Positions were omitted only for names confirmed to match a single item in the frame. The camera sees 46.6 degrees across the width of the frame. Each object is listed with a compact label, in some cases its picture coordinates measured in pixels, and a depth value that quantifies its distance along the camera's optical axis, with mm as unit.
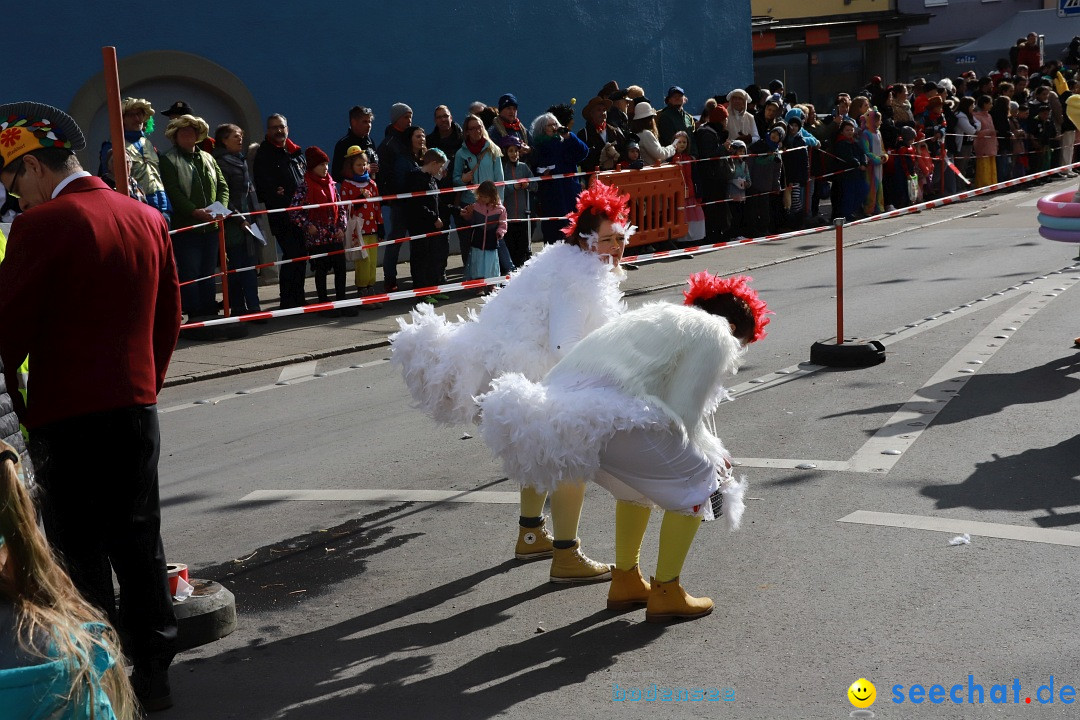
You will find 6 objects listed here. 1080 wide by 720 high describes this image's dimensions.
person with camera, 15977
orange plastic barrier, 16672
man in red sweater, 4117
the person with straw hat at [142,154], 11742
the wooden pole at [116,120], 5032
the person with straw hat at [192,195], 12422
